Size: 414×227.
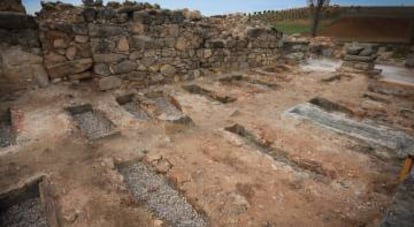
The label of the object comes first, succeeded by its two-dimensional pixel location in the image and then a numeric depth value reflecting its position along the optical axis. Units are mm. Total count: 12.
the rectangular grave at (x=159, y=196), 2537
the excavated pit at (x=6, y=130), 3699
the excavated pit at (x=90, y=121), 4152
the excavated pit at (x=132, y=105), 4973
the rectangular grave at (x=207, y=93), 5524
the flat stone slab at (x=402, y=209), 1540
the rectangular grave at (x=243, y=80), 6582
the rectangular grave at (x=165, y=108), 4223
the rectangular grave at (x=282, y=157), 3125
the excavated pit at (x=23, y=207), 2441
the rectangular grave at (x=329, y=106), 5219
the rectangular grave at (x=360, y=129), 3795
